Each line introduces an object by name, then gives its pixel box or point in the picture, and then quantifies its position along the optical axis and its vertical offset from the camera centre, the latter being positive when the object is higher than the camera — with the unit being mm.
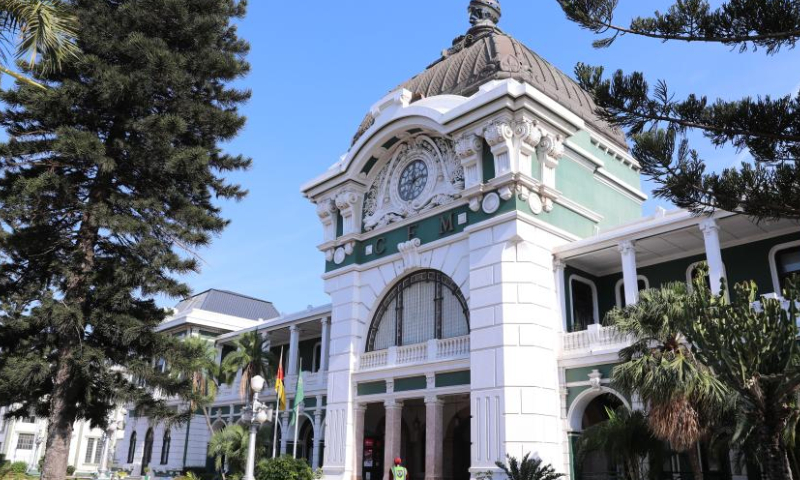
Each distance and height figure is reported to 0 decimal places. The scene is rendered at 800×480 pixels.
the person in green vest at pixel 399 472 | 19422 -488
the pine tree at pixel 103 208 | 17797 +6534
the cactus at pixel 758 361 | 12508 +1799
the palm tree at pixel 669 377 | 13398 +1602
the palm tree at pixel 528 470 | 16578 -337
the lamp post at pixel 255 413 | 16373 +925
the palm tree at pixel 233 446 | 27219 +213
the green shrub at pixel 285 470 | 20156 -499
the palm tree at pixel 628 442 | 15320 +352
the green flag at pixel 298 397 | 25234 +2029
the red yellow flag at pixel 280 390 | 25922 +2292
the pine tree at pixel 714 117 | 9805 +5057
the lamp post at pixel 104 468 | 32019 -888
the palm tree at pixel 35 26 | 10922 +6672
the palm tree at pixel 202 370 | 19562 +2904
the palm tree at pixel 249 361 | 31094 +4067
